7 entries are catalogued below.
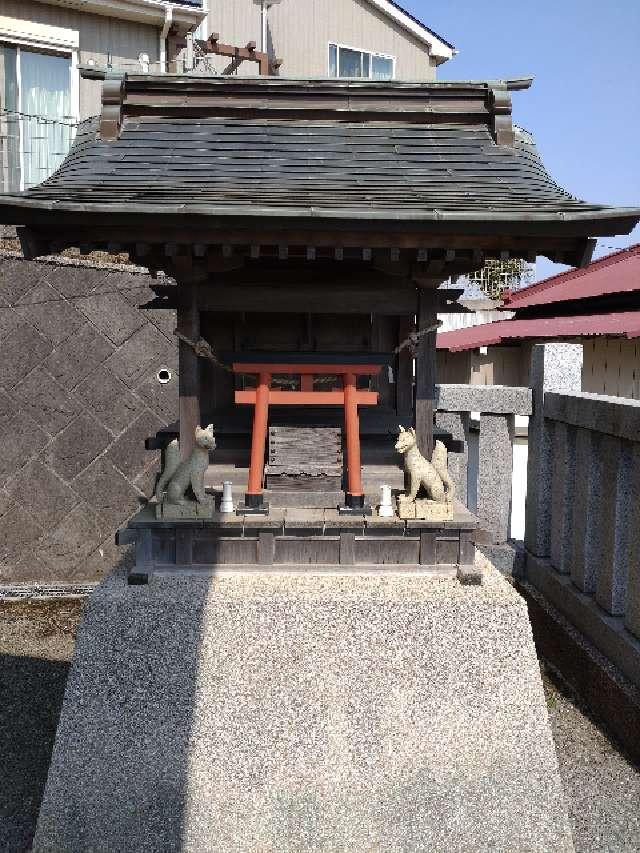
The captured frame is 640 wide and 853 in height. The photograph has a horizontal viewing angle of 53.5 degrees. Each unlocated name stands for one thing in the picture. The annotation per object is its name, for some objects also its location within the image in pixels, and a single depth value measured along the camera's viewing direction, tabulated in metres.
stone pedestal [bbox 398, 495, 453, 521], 4.55
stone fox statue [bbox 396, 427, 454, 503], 4.59
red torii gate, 4.65
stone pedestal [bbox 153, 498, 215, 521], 4.55
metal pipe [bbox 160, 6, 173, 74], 11.51
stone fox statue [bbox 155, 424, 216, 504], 4.57
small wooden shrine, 3.94
